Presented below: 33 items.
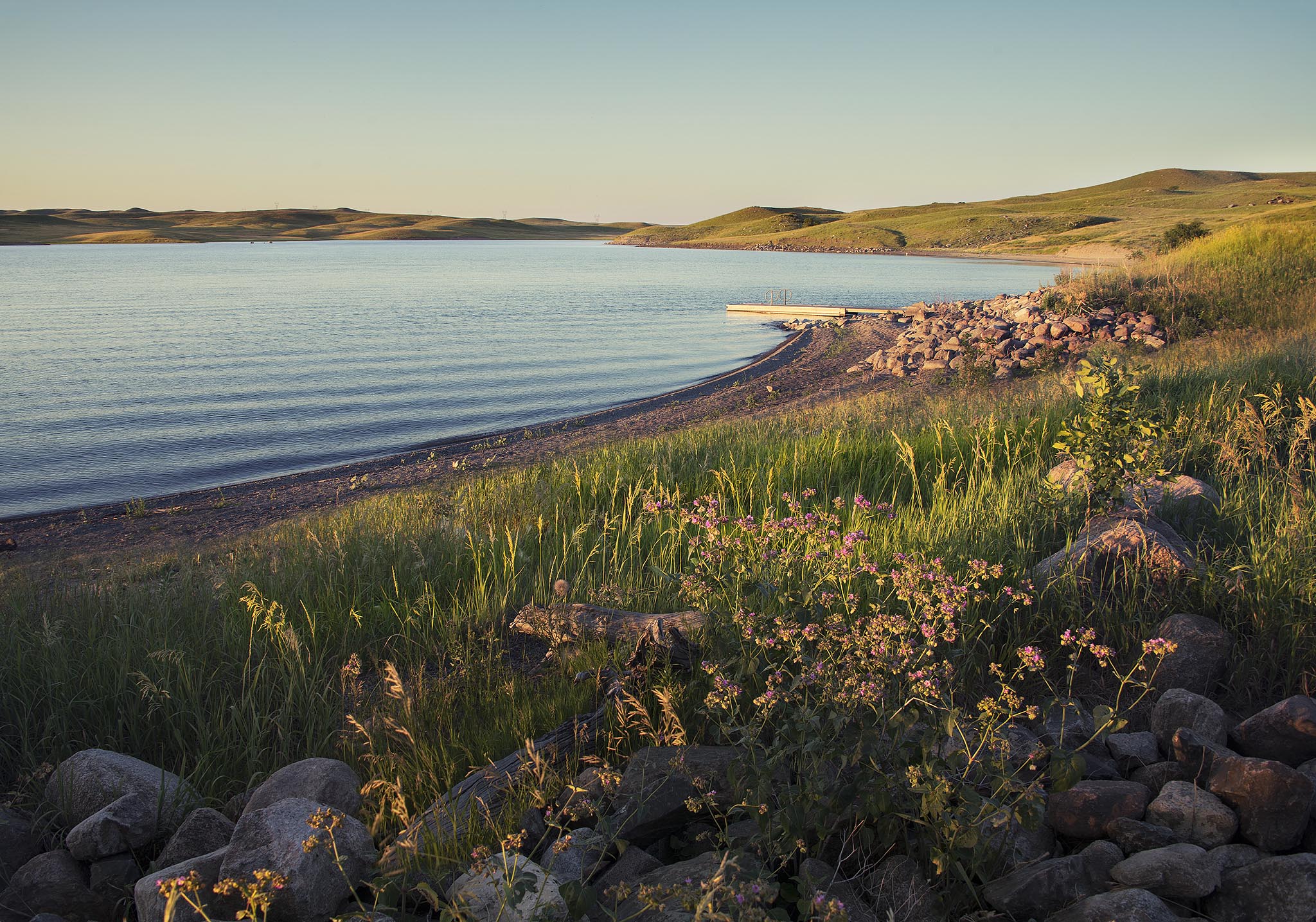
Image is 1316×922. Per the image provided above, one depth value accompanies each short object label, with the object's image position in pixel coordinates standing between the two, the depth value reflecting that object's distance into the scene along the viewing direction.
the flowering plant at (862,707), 2.33
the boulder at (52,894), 2.47
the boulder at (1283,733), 2.88
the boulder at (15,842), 2.75
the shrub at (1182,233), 37.49
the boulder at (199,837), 2.60
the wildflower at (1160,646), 2.67
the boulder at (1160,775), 2.80
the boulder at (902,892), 2.26
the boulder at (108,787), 2.88
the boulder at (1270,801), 2.43
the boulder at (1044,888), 2.26
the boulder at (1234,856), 2.36
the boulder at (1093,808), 2.57
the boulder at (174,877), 2.22
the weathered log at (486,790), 2.50
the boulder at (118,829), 2.63
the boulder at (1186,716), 2.99
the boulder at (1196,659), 3.55
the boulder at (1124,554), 4.15
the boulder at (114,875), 2.58
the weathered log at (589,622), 3.82
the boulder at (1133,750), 2.97
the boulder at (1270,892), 2.11
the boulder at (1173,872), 2.19
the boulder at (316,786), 2.78
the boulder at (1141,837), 2.46
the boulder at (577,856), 2.30
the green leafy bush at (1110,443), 4.71
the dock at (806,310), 36.84
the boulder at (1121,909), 2.06
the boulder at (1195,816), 2.49
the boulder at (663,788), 2.62
